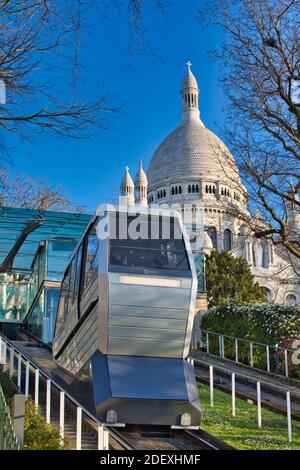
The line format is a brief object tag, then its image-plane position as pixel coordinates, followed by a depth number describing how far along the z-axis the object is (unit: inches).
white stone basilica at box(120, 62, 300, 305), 3806.6
